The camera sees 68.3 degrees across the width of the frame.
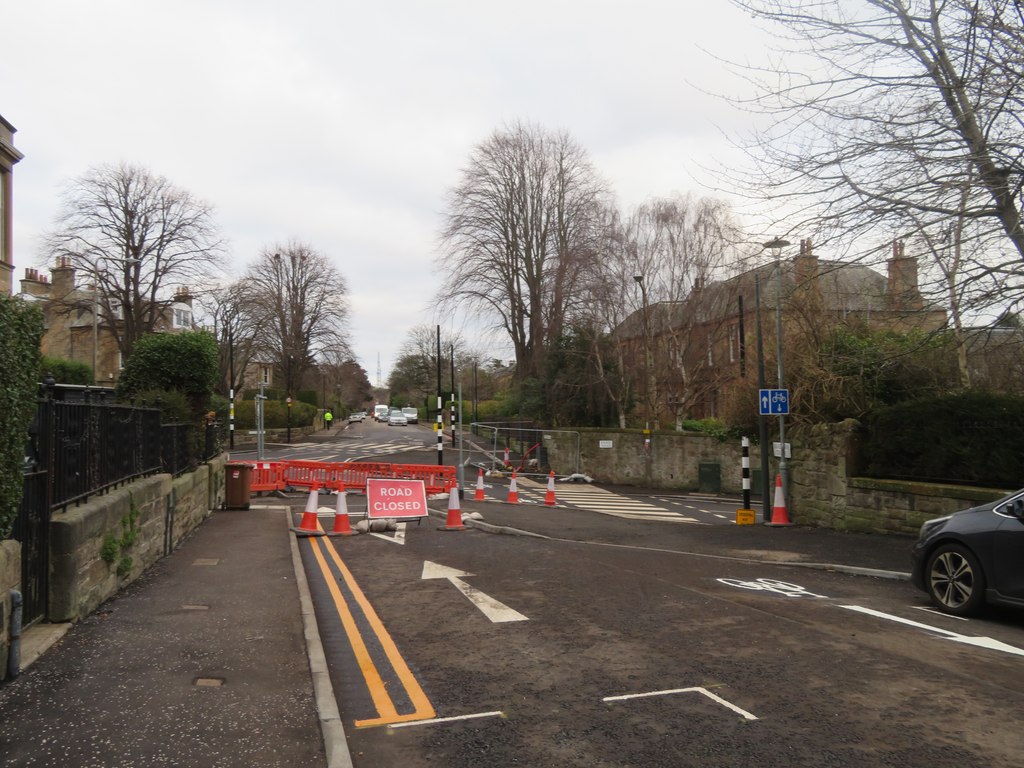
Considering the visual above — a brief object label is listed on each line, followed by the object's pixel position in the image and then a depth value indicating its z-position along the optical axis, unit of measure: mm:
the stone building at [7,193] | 24562
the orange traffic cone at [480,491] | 22197
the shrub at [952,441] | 10727
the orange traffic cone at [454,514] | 15188
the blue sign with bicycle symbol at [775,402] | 14406
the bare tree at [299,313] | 58719
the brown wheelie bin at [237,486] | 18062
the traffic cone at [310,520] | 14008
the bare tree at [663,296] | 32312
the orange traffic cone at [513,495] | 21812
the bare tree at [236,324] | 52188
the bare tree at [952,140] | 8461
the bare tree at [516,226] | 39625
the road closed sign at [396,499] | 14977
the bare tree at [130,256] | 38844
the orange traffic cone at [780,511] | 14461
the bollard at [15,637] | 5012
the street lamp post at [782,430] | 14621
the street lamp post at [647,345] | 32988
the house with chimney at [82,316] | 39688
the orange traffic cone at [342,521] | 14156
